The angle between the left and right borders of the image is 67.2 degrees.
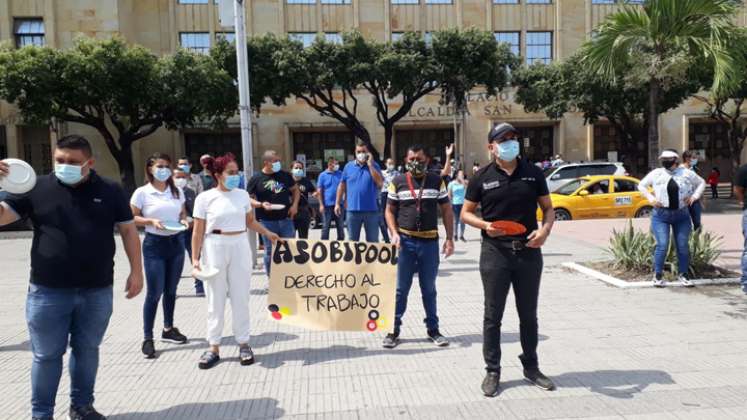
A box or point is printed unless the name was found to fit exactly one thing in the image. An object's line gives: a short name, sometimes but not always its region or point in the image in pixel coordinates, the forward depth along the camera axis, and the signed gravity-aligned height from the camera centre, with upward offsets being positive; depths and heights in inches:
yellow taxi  646.5 -49.7
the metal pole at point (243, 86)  371.6 +53.0
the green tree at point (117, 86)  743.1 +114.8
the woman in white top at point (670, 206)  285.1 -25.7
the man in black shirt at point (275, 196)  293.1 -15.8
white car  789.9 -18.0
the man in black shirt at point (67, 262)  138.6 -22.9
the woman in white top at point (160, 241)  210.5 -27.7
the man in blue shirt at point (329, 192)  424.8 -21.4
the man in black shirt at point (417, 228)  209.2 -24.5
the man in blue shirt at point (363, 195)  305.3 -17.5
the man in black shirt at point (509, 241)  165.9 -24.1
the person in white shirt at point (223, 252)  194.5 -29.8
